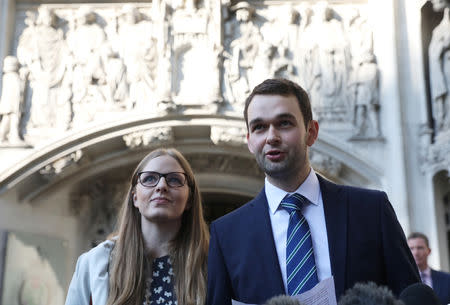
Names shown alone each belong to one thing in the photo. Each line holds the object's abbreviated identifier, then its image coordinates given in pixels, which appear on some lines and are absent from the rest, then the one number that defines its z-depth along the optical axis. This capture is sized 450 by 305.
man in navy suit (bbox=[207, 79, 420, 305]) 1.68
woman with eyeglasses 2.21
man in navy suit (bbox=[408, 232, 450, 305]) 4.35
